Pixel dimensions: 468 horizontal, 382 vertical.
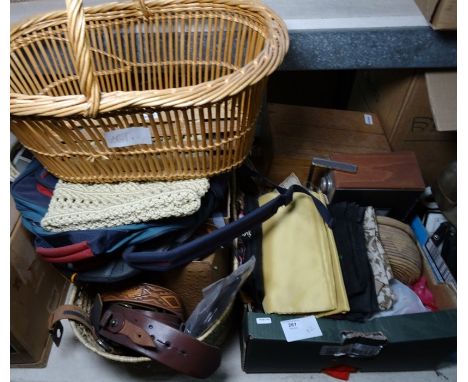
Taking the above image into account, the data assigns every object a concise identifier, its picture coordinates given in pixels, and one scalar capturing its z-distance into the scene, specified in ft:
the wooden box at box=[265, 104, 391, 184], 3.54
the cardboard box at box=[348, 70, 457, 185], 3.16
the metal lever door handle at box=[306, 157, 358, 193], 3.32
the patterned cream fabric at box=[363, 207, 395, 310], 2.92
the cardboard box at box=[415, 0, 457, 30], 2.76
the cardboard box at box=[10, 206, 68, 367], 2.76
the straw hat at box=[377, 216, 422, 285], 3.22
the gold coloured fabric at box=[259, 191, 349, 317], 2.77
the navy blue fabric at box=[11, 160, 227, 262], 2.36
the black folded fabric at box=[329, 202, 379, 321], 2.82
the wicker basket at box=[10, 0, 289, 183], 1.94
